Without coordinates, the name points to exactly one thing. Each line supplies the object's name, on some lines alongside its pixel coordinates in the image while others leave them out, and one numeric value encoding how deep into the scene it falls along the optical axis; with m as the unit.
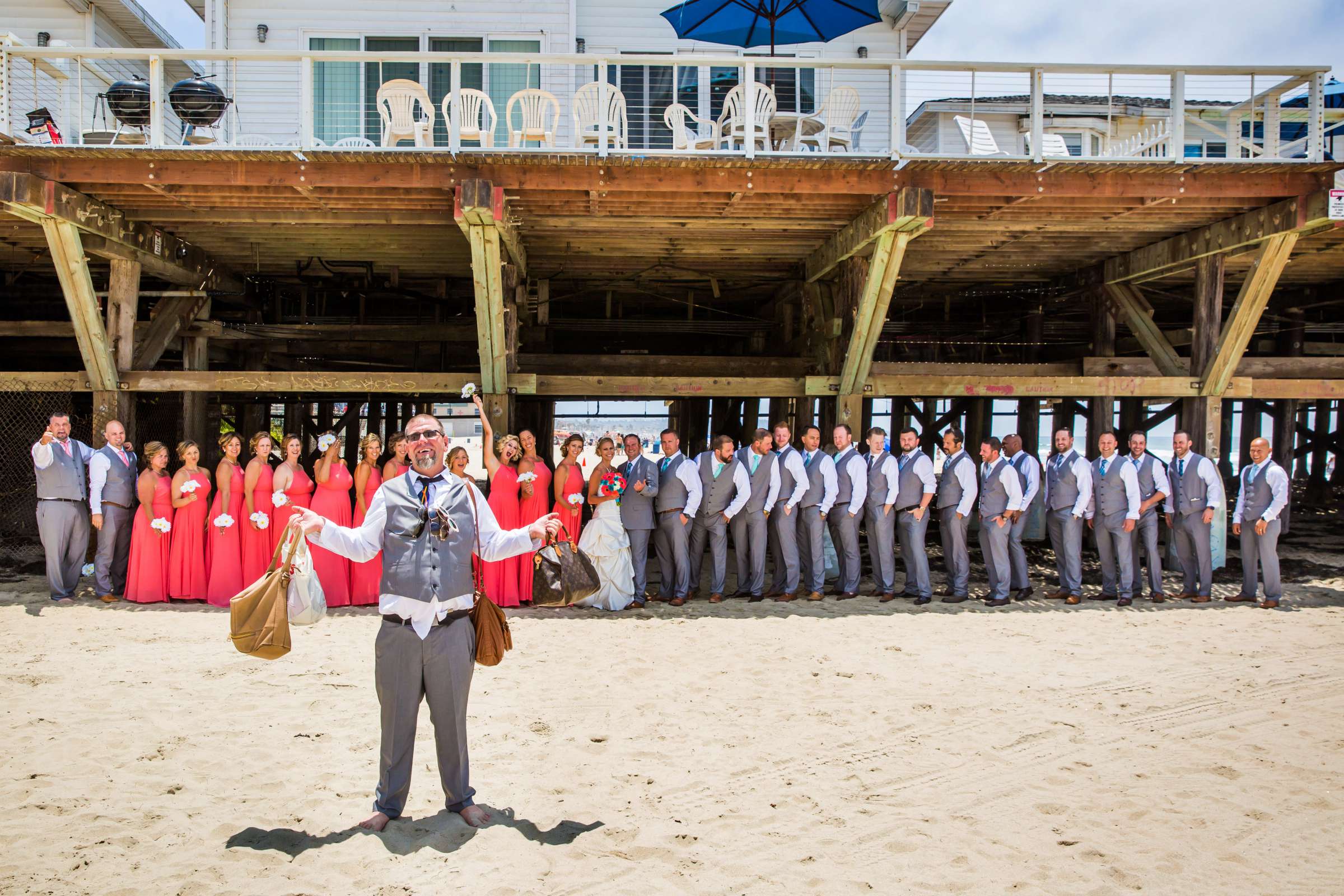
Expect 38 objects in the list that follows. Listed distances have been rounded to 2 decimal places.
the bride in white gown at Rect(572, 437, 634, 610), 8.45
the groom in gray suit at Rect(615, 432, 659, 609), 8.57
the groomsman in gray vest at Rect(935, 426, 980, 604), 8.88
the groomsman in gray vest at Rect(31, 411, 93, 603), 8.26
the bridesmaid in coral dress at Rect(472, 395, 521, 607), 8.34
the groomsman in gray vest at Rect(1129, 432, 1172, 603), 8.87
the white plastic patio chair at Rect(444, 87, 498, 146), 8.61
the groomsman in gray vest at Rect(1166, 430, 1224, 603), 8.89
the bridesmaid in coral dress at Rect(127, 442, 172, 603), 8.24
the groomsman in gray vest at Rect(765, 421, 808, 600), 8.85
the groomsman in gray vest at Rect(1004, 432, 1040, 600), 8.95
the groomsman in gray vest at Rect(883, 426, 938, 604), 8.82
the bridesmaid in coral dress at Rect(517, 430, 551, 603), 8.54
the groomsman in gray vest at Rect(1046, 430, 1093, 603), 8.91
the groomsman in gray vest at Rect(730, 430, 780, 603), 8.85
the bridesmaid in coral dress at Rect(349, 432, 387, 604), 8.29
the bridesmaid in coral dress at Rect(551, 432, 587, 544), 8.41
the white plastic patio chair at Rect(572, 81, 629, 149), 8.59
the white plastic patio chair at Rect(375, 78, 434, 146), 8.45
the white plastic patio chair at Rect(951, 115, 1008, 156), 15.33
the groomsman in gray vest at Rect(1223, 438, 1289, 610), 8.55
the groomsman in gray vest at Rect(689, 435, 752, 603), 8.80
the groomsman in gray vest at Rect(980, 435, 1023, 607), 8.76
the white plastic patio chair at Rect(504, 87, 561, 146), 8.49
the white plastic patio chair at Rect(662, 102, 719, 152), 8.59
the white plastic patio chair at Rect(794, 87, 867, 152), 8.97
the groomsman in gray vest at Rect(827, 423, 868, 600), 8.97
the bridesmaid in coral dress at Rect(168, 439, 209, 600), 8.27
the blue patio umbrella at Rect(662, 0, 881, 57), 9.27
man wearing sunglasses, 3.74
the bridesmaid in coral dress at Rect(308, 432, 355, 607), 8.05
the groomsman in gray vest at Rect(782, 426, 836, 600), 8.93
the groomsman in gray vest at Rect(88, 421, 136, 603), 8.36
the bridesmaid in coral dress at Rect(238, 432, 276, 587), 8.16
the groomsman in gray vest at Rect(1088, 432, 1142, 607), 8.83
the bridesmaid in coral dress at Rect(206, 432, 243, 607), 8.16
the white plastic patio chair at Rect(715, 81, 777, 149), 8.69
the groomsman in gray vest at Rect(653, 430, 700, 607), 8.70
